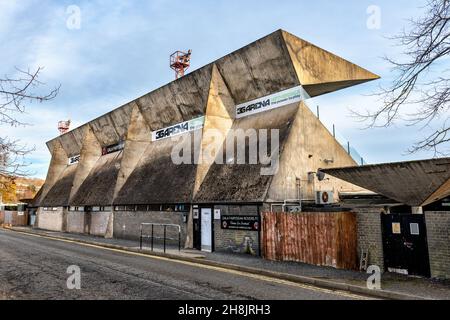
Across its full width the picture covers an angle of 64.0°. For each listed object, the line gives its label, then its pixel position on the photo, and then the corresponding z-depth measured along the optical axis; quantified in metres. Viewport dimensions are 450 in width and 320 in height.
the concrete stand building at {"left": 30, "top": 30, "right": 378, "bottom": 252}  15.98
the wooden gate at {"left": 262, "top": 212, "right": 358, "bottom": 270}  11.75
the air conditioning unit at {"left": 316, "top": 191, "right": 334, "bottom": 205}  15.83
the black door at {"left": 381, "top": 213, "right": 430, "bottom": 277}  10.12
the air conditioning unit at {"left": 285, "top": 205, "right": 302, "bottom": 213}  15.58
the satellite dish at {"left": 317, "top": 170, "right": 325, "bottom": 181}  16.66
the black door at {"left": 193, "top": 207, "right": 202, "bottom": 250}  17.48
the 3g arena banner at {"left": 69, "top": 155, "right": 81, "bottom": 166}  36.66
